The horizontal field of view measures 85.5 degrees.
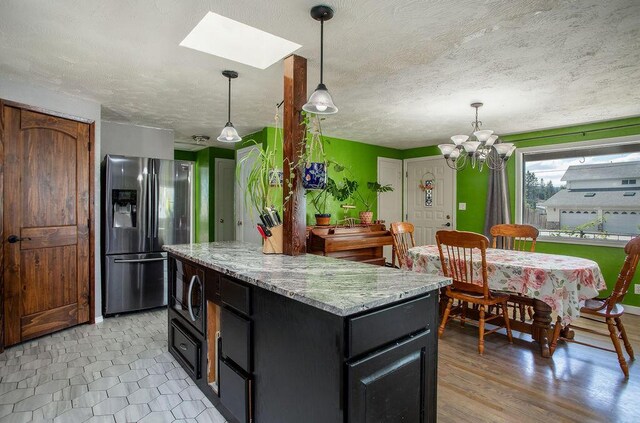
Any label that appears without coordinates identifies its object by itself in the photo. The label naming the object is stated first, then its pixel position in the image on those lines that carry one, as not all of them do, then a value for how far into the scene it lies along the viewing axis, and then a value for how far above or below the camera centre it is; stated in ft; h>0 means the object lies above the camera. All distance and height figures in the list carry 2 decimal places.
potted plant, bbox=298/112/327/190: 7.47 +1.04
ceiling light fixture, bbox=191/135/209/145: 17.11 +3.66
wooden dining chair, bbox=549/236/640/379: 7.76 -2.36
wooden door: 9.52 -0.38
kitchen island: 3.92 -1.73
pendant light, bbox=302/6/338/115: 5.87 +2.05
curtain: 16.15 +0.50
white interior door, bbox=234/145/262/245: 16.15 -0.27
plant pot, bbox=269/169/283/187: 7.55 +0.72
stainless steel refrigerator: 12.04 -0.54
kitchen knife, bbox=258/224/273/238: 7.49 -0.45
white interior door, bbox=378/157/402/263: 19.61 +0.92
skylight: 6.82 +3.59
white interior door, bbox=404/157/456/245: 18.76 +0.71
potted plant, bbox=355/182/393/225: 17.02 +0.72
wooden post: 7.51 +1.27
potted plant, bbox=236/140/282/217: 7.63 +0.64
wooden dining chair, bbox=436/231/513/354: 8.79 -1.84
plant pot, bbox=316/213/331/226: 15.55 -0.39
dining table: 8.16 -1.76
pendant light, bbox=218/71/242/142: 8.89 +2.02
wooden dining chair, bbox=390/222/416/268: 11.70 -0.98
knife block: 7.59 -0.72
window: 13.39 +0.81
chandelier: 10.49 +2.08
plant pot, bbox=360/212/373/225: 16.98 -0.32
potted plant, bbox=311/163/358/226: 15.94 +0.74
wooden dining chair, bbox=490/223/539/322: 11.79 -0.78
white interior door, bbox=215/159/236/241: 20.61 +0.63
